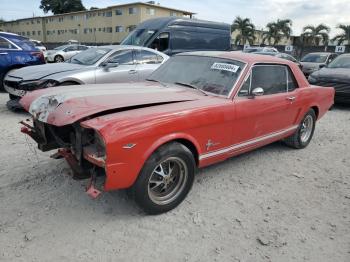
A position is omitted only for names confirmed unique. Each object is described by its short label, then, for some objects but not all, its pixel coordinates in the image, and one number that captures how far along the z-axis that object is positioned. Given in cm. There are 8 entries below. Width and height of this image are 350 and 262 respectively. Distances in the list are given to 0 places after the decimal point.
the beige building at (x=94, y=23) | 4853
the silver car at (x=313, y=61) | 1599
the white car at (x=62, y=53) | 2285
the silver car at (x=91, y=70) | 665
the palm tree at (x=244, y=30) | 4998
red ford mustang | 291
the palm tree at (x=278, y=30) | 4750
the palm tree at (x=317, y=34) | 4178
